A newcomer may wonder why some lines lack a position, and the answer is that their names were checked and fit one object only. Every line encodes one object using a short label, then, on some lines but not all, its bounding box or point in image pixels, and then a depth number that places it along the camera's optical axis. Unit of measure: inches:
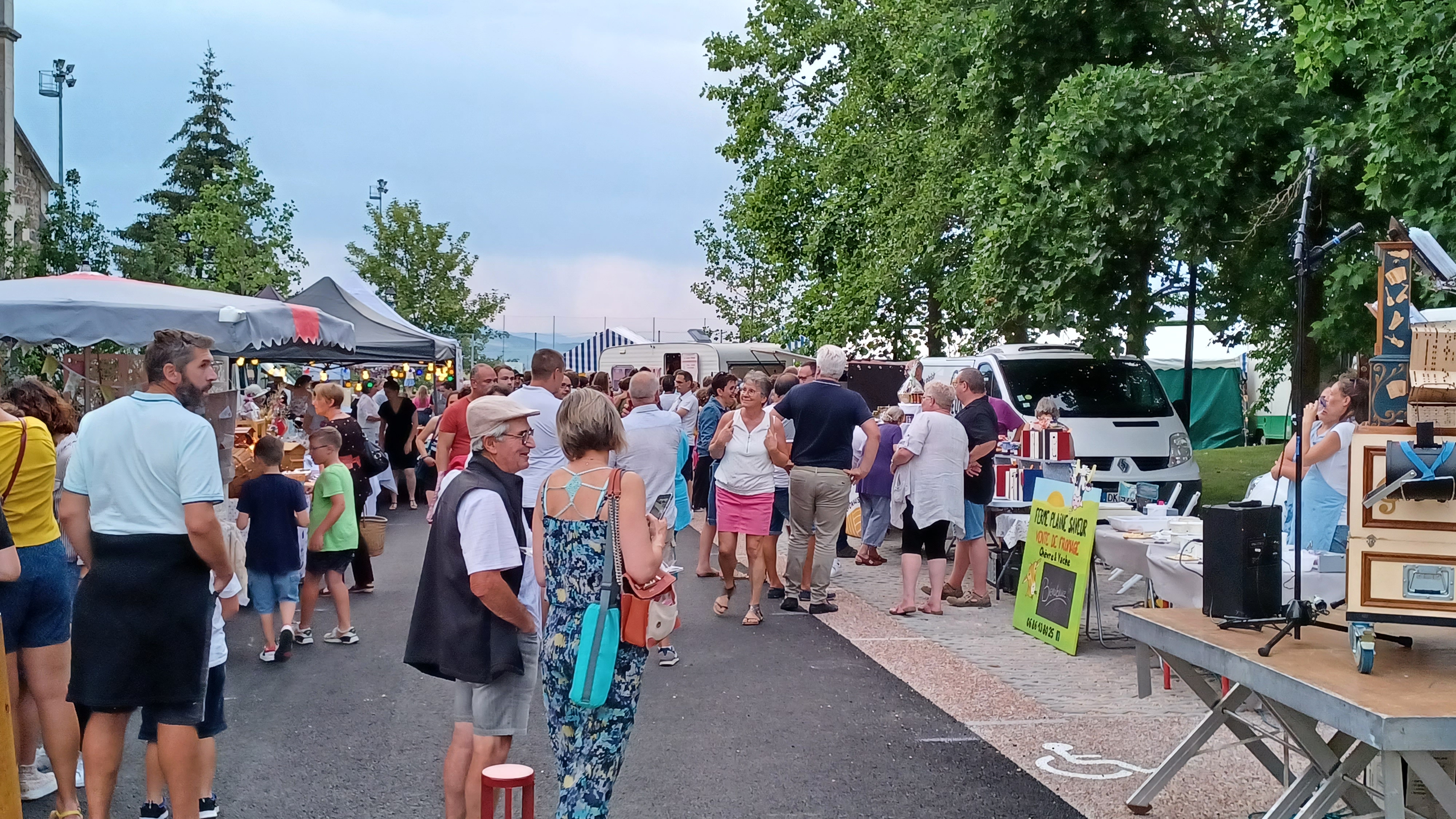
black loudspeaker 183.9
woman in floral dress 163.9
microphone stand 177.0
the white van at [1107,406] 524.1
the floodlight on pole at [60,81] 1743.4
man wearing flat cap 167.9
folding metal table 137.9
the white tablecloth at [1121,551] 315.9
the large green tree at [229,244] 1160.8
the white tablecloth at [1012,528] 394.6
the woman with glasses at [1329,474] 277.3
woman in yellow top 192.9
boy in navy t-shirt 318.7
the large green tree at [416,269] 1786.4
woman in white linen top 371.9
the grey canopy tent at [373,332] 698.2
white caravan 1274.6
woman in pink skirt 366.9
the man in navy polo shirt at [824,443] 373.1
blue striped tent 1656.0
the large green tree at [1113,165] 526.9
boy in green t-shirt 335.9
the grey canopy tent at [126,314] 347.9
